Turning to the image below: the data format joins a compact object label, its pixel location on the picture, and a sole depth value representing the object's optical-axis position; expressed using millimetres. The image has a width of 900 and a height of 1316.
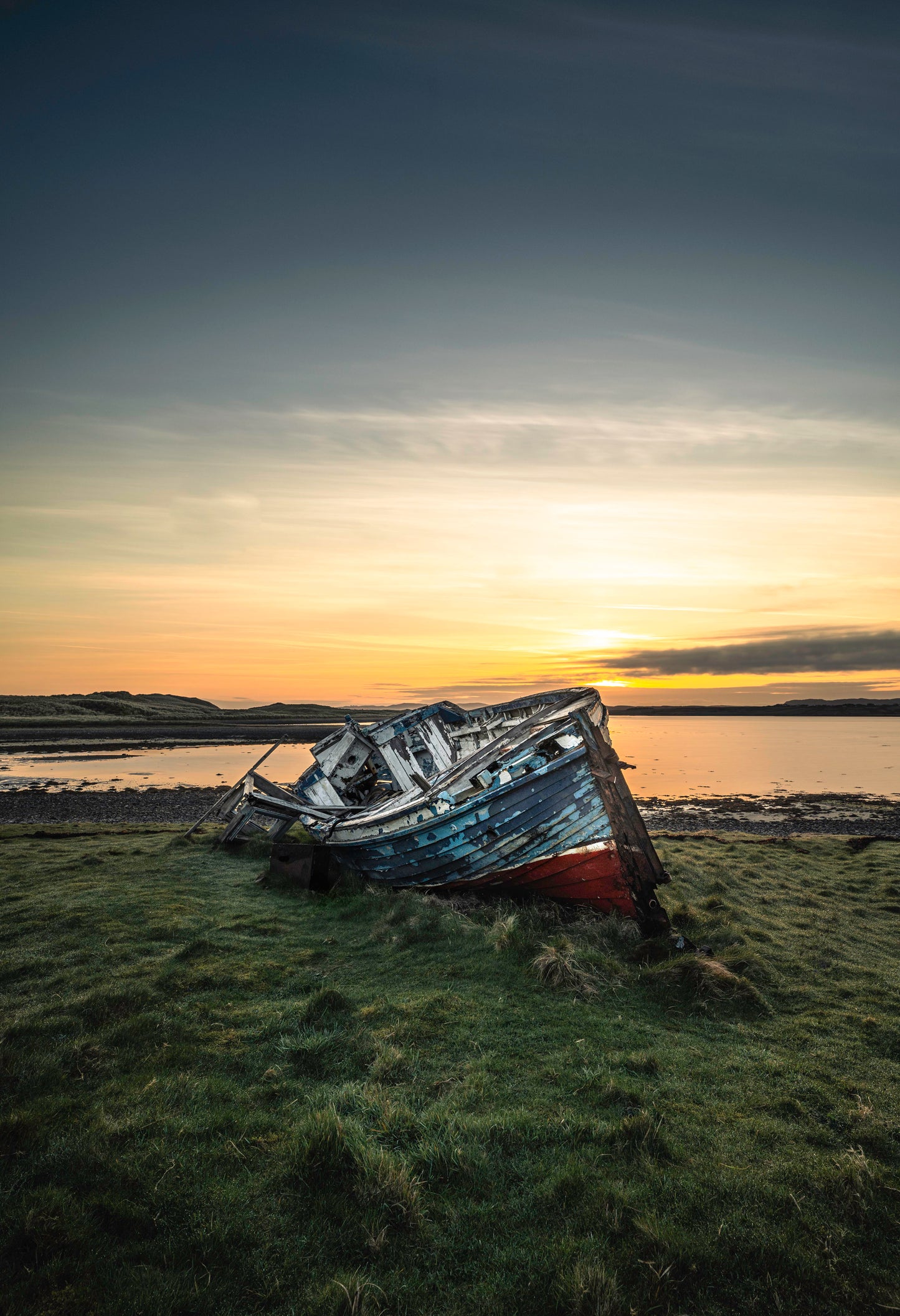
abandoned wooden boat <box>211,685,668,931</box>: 9578
